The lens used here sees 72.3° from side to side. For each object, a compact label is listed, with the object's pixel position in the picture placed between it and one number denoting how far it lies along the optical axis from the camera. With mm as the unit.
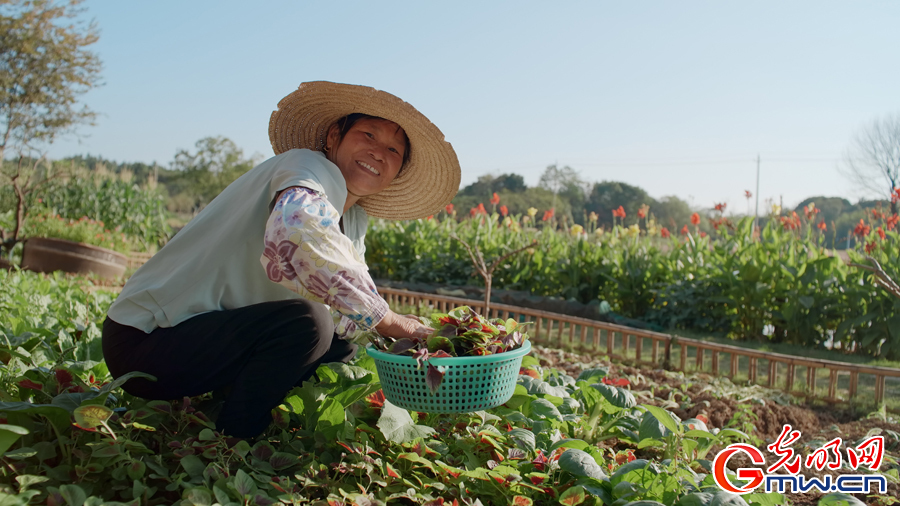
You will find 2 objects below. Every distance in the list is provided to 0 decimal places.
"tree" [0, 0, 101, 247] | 15117
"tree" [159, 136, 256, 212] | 32344
